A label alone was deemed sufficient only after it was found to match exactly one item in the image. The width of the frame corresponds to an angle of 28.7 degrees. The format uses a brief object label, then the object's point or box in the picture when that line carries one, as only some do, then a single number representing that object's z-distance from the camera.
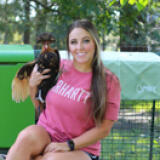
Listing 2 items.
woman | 2.12
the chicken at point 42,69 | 2.31
